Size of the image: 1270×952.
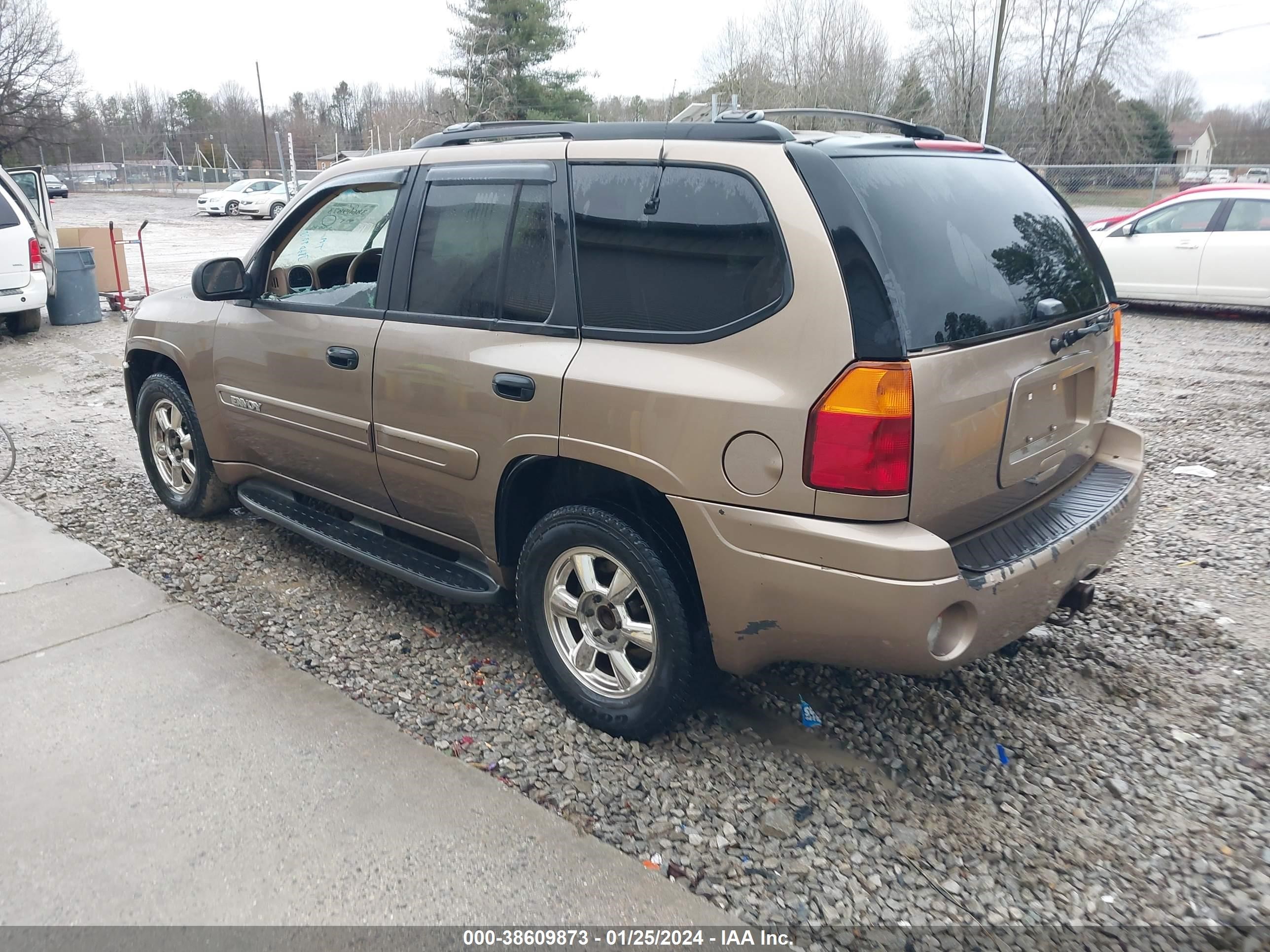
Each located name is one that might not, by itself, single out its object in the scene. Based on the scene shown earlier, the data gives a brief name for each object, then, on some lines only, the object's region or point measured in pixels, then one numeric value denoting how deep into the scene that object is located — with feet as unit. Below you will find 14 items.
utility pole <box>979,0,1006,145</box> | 84.23
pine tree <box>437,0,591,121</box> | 127.85
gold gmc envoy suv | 8.48
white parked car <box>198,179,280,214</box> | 123.54
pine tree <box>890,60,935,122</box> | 134.92
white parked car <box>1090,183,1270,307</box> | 37.09
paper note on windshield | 14.34
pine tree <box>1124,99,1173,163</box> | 147.64
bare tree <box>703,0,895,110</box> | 138.00
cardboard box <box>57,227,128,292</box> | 46.14
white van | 35.45
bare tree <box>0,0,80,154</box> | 155.53
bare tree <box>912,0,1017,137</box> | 141.08
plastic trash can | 40.47
